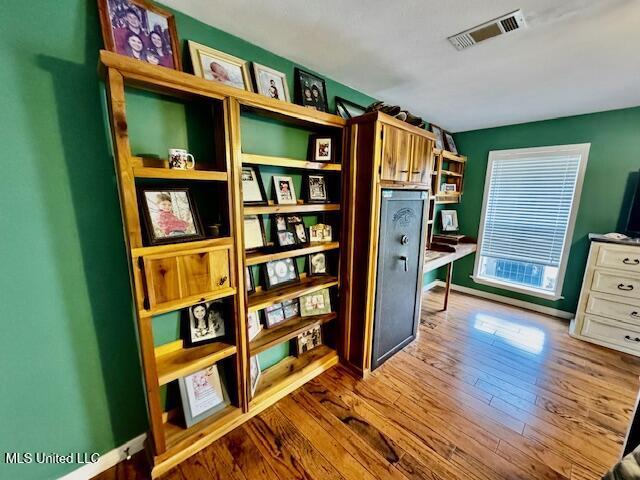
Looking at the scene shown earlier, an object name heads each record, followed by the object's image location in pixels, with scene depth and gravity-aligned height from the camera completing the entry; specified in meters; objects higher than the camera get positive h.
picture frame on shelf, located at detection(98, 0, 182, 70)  1.09 +0.75
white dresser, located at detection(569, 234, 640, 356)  2.31 -0.95
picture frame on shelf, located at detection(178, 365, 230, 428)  1.43 -1.20
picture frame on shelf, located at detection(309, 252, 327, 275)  2.02 -0.55
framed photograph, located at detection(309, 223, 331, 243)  1.94 -0.29
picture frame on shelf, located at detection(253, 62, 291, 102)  1.57 +0.73
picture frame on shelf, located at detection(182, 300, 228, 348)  1.45 -0.76
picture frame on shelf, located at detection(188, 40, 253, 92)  1.33 +0.72
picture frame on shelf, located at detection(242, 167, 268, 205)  1.56 +0.05
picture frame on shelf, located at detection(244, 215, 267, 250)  1.62 -0.24
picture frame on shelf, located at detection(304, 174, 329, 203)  1.90 +0.06
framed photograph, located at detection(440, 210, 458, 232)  3.72 -0.35
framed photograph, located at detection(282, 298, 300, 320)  1.93 -0.88
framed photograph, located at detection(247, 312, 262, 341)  1.67 -0.88
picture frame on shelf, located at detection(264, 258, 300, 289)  1.77 -0.56
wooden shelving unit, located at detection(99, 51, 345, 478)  1.06 -0.33
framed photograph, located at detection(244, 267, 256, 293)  1.66 -0.59
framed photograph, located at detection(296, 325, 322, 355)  2.07 -1.23
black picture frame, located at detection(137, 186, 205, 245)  1.14 -0.12
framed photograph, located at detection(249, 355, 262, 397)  1.65 -1.22
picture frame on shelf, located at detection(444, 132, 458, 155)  3.49 +0.76
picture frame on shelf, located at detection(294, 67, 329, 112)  1.78 +0.77
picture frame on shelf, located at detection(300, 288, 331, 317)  1.99 -0.87
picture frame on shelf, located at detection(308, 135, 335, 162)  1.88 +0.36
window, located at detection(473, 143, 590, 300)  2.95 -0.25
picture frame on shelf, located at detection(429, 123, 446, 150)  3.25 +0.83
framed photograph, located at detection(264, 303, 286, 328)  1.81 -0.88
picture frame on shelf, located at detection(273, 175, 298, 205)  1.74 +0.04
